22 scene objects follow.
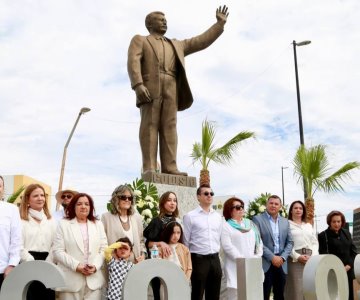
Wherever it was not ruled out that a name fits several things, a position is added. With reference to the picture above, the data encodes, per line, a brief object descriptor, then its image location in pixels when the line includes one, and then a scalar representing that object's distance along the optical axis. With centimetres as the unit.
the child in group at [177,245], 547
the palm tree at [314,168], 1292
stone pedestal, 766
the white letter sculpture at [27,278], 382
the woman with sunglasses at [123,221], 537
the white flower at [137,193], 684
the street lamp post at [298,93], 1688
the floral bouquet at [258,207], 855
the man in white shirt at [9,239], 462
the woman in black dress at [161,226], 548
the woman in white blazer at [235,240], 597
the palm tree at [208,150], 1213
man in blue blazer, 631
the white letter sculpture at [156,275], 372
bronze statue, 796
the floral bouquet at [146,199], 672
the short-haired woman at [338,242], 701
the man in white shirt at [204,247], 576
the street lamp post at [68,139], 1481
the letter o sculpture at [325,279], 393
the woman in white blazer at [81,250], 478
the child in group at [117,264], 487
